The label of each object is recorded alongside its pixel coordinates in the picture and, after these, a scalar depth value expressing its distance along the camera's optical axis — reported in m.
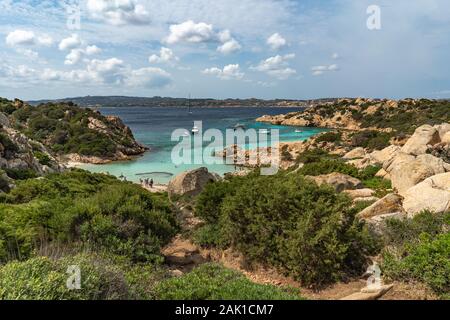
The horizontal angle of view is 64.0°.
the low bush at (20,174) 19.64
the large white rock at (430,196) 10.07
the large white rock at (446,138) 19.08
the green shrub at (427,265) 6.52
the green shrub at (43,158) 27.69
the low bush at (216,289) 5.43
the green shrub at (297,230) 7.81
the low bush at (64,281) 4.59
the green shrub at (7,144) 22.22
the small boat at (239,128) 81.86
